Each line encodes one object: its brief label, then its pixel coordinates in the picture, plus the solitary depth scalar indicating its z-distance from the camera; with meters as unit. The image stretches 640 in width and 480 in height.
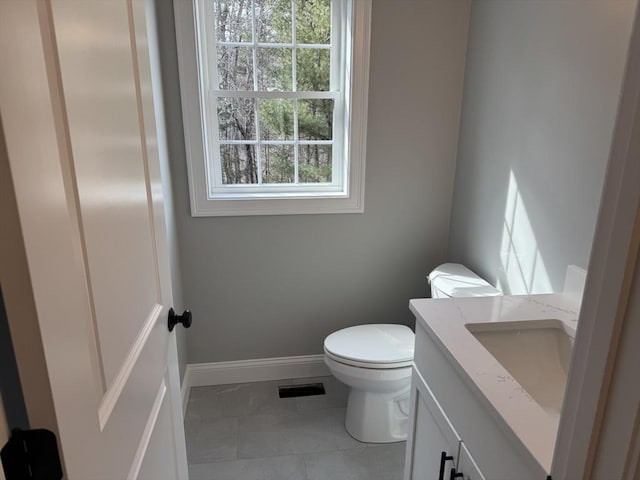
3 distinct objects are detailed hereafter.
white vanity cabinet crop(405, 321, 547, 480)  0.86
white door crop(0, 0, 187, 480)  0.51
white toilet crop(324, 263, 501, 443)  1.87
